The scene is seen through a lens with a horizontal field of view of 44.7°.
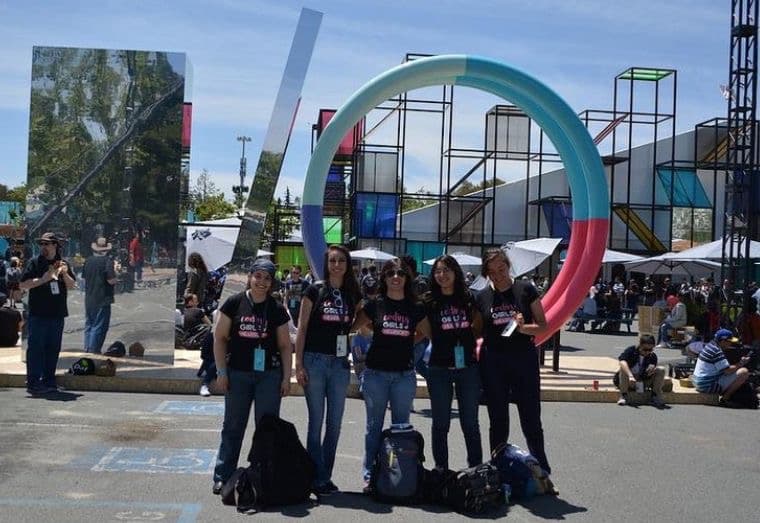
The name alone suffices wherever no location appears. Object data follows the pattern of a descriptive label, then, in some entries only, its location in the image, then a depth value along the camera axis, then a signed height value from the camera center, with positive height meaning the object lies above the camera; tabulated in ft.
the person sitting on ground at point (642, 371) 36.94 -3.37
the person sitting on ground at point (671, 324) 68.64 -2.67
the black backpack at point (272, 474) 19.34 -4.23
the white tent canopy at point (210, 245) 67.36 +2.01
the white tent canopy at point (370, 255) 87.04 +2.20
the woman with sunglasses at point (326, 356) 20.95 -1.79
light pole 165.35 +15.94
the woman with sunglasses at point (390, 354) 21.03 -1.71
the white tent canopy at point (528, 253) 63.05 +2.11
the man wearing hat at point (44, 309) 33.24 -1.50
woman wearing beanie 20.43 -1.86
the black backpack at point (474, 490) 19.62 -4.47
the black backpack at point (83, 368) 35.99 -3.86
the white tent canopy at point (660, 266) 77.65 +1.94
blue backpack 20.93 -4.29
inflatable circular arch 40.14 +5.61
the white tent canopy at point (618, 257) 82.20 +2.61
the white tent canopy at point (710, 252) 61.14 +2.59
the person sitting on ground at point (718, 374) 37.42 -3.45
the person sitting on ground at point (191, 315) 46.62 -2.16
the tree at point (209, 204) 173.66 +13.72
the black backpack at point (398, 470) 20.13 -4.20
